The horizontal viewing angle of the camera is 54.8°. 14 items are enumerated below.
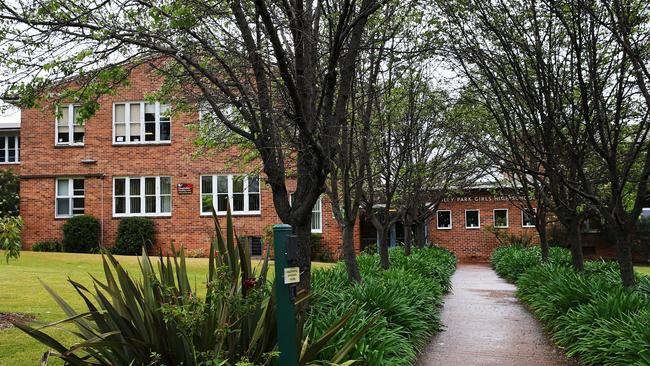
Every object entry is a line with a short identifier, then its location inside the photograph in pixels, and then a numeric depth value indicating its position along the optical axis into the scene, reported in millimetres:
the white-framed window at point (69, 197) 26828
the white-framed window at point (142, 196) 26672
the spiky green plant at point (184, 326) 4457
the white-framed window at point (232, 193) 26594
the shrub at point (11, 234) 8442
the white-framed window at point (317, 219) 27062
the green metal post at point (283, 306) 4039
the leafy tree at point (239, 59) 6234
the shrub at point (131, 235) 25531
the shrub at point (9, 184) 26484
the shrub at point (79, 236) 25578
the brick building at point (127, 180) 26406
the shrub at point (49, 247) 25859
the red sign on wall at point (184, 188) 26375
